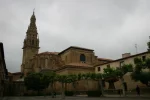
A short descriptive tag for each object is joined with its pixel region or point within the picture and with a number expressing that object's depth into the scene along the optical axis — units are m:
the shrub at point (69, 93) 24.92
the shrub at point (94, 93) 20.50
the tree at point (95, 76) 20.82
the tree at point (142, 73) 15.31
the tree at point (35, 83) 31.96
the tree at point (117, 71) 17.63
